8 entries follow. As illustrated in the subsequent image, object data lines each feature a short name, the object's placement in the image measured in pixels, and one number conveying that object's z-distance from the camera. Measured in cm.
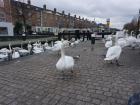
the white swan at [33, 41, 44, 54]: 1112
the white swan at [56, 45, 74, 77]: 345
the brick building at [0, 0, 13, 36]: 2131
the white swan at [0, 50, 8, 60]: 820
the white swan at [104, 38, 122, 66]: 438
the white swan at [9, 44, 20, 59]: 862
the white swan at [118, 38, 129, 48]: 711
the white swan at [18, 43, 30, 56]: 971
